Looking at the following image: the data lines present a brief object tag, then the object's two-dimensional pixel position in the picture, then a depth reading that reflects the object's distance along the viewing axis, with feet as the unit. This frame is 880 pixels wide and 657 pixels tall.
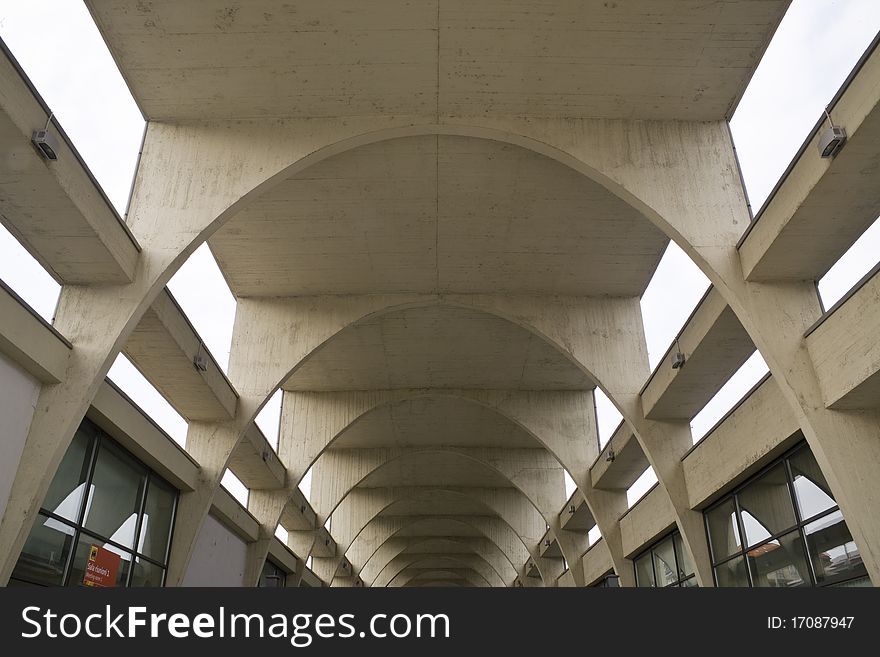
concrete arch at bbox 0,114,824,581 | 49.21
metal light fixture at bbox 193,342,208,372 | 64.54
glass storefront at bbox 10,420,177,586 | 48.11
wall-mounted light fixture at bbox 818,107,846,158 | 37.96
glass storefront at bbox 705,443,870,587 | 46.91
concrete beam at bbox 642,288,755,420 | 57.26
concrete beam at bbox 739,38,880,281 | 37.01
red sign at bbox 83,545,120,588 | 53.62
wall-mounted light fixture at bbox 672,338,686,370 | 62.08
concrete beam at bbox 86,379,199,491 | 53.83
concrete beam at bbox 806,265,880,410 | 38.88
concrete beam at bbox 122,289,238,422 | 58.85
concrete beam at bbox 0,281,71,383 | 39.70
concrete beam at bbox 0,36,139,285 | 37.27
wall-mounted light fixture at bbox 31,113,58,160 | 38.19
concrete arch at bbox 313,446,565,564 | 125.49
